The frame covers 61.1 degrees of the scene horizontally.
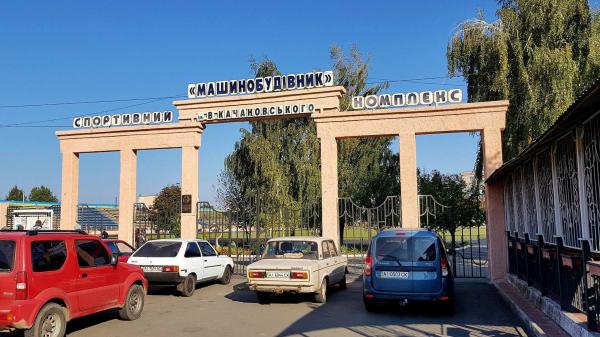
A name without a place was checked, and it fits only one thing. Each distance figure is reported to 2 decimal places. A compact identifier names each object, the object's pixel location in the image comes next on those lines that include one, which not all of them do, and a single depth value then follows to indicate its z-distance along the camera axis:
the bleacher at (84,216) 21.92
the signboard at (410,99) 16.78
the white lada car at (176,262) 13.02
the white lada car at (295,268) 11.35
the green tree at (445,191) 23.28
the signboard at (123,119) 19.91
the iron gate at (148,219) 19.78
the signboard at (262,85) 18.23
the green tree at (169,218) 19.70
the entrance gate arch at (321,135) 16.16
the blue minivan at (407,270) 10.05
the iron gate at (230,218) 17.72
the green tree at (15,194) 92.05
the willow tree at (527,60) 18.70
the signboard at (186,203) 18.91
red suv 7.32
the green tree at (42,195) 94.00
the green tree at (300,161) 29.92
